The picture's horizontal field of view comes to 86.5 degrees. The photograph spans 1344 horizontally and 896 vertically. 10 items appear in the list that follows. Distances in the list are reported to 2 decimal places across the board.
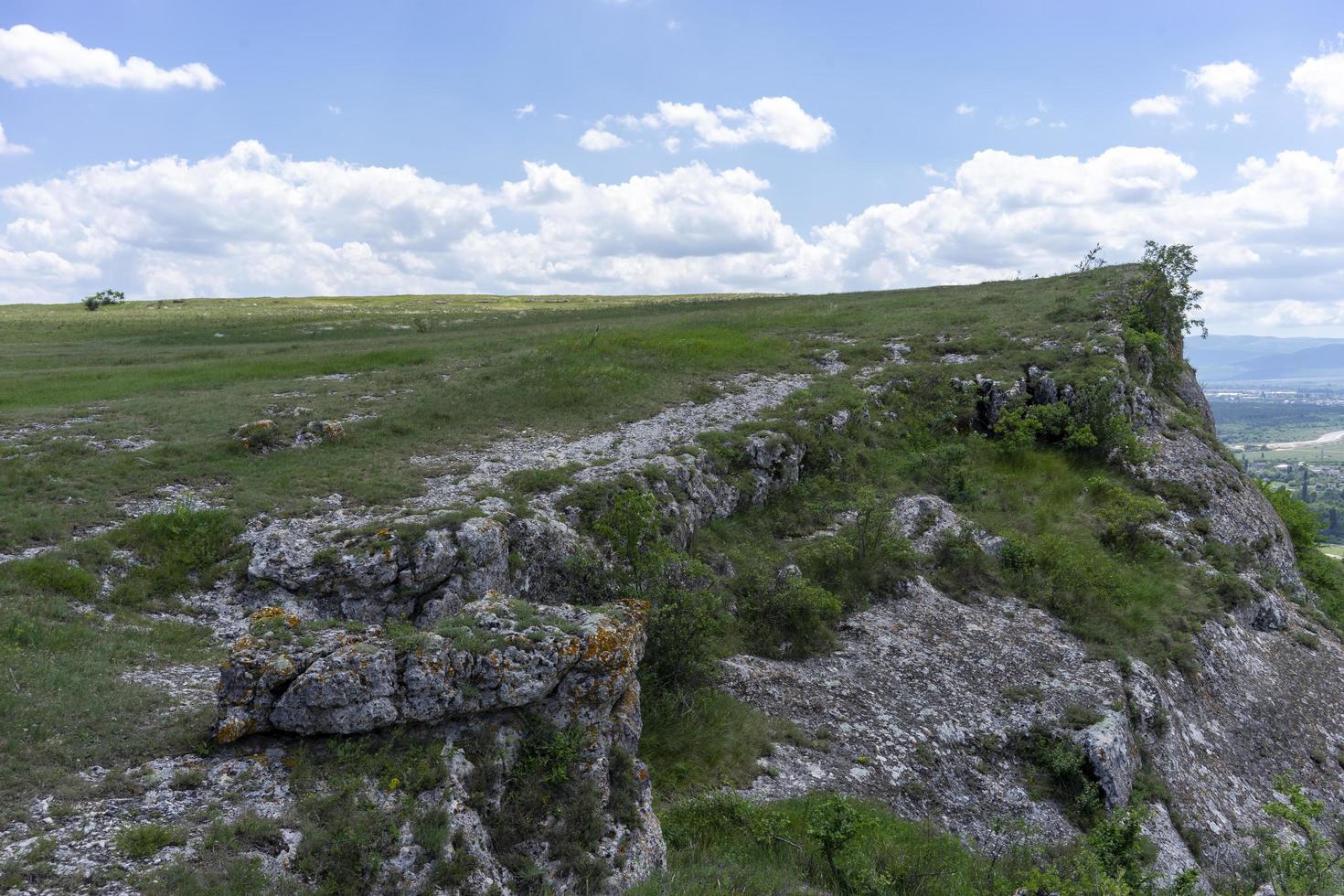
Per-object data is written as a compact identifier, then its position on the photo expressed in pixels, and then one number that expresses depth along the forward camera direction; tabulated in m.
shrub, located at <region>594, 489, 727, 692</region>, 16.08
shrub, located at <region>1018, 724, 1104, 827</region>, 15.38
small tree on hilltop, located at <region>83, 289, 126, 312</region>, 137.25
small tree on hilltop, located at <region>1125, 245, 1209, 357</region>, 42.44
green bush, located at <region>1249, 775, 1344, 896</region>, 10.53
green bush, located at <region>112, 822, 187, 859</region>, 8.41
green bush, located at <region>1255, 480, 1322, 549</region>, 40.41
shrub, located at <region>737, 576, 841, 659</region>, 19.22
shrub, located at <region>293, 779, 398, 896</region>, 8.73
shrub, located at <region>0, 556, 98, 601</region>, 14.98
